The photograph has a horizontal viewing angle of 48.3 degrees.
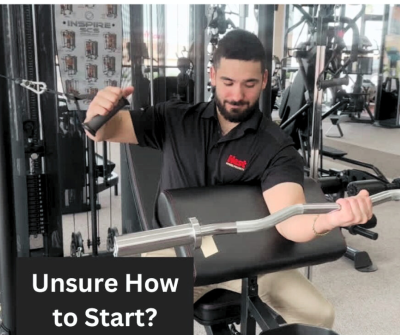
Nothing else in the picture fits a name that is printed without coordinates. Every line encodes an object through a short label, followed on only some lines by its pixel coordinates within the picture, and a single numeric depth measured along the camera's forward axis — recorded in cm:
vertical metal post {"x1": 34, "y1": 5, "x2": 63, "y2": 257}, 212
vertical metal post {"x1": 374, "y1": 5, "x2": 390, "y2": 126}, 803
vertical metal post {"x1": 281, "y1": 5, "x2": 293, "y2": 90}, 771
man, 136
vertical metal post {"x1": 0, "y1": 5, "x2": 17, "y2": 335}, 134
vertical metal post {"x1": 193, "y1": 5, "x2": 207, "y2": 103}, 270
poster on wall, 222
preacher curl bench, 103
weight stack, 203
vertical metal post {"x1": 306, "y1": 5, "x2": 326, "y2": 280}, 219
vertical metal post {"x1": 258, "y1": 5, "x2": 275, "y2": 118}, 231
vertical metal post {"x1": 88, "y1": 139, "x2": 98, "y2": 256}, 217
